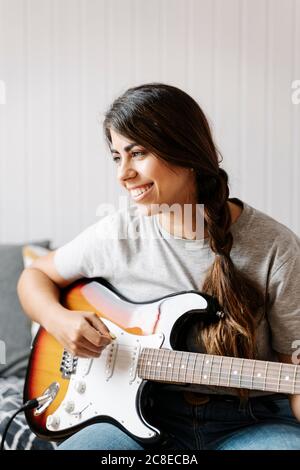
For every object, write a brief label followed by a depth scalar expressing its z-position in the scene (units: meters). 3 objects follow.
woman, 1.11
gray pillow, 1.62
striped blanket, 1.29
